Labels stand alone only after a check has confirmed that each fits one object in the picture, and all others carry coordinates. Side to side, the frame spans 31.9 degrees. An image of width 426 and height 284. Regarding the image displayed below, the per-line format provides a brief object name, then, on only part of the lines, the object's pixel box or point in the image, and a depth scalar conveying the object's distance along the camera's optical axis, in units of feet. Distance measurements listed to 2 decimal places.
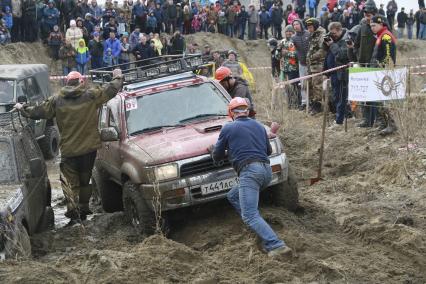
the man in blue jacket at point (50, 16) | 78.89
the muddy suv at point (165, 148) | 27.27
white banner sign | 38.78
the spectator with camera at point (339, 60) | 47.03
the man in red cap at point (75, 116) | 31.73
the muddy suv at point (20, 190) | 24.20
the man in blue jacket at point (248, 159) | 23.86
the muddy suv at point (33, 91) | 48.73
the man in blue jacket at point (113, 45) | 79.61
